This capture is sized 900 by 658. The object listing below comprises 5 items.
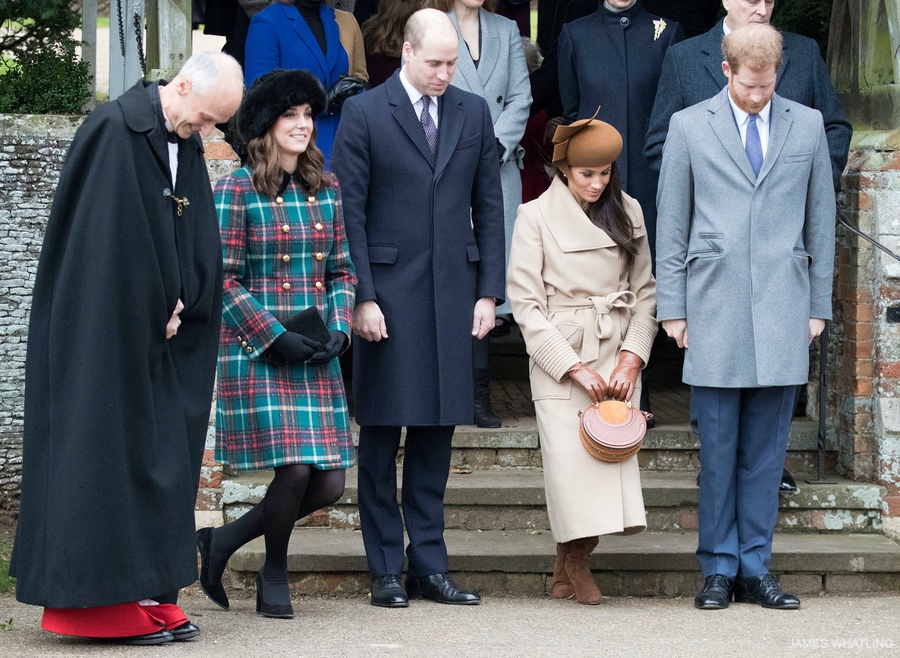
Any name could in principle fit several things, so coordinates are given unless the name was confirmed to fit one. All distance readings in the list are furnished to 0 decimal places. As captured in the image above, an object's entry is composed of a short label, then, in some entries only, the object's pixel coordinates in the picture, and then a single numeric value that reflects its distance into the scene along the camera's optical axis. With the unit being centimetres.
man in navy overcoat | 1028
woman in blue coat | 1232
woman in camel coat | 1022
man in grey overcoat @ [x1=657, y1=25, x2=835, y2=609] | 1036
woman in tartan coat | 960
